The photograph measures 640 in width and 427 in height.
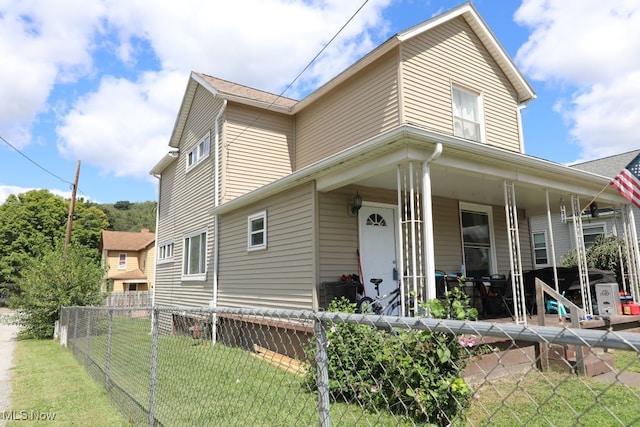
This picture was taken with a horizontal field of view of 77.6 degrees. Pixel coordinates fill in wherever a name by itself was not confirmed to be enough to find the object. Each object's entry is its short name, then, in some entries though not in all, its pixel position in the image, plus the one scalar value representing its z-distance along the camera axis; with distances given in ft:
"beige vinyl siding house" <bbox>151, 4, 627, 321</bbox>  21.76
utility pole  54.29
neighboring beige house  107.14
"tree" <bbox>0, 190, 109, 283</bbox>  113.19
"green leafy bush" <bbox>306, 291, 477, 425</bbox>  11.98
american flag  22.27
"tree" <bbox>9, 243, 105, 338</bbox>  40.24
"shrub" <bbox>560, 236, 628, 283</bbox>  44.11
